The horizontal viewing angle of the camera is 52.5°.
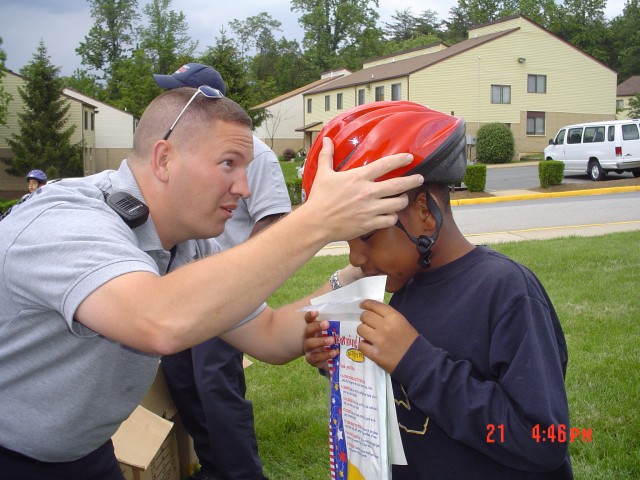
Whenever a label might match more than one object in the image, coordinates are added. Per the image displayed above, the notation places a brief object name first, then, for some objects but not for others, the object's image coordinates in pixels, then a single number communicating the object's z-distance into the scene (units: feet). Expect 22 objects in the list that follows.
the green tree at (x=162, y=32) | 284.59
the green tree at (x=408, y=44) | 274.16
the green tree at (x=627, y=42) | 248.52
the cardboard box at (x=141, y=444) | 10.96
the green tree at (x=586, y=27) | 257.34
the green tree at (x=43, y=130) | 141.49
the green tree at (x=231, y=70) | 107.86
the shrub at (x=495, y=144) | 129.08
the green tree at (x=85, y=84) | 295.28
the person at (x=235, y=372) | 12.59
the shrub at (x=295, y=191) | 69.72
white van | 79.30
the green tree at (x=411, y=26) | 324.21
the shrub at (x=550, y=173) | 73.82
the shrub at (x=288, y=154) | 188.55
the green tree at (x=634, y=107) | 154.71
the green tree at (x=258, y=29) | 322.75
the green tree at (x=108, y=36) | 303.27
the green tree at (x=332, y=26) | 271.90
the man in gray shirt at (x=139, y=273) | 5.79
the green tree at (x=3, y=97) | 135.54
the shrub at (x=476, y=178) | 73.64
